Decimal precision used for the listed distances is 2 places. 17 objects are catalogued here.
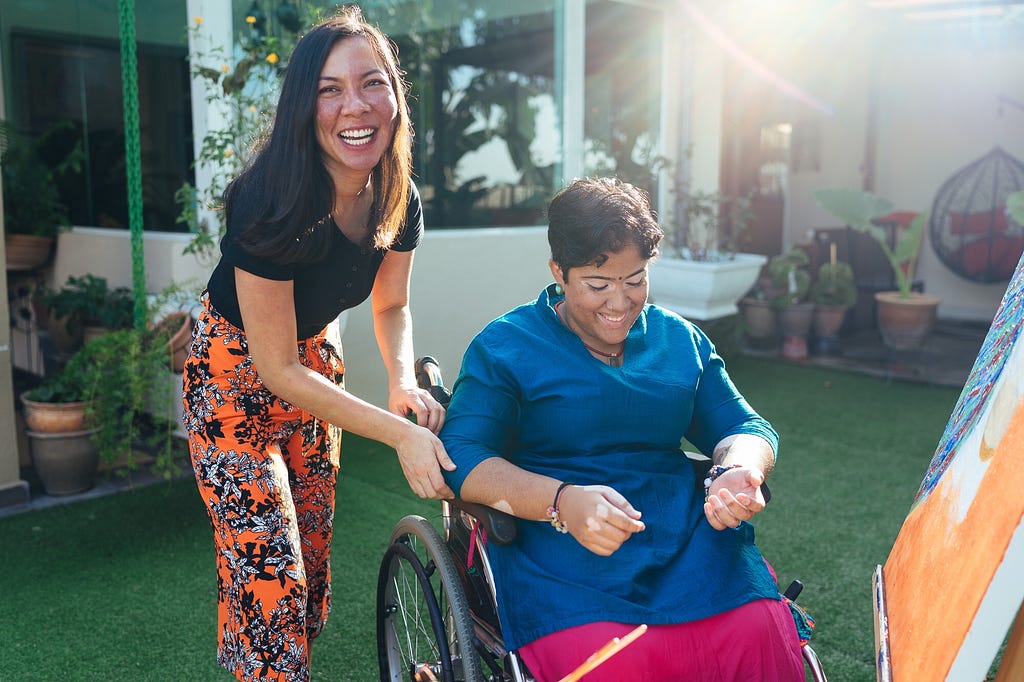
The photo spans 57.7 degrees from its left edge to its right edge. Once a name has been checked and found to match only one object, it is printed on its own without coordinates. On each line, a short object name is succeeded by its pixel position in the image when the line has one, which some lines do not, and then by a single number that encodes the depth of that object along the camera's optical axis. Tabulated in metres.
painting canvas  0.97
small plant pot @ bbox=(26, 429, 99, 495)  3.82
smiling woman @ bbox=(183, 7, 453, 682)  1.75
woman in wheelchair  1.59
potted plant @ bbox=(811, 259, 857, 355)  6.75
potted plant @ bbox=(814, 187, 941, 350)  6.34
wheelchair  1.67
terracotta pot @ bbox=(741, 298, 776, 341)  6.81
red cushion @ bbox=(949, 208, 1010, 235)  7.87
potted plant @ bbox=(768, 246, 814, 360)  6.65
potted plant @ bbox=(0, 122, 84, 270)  5.27
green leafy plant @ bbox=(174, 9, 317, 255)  4.02
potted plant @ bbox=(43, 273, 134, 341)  4.64
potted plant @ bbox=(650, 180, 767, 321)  6.10
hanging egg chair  7.91
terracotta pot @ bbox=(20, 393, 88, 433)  3.79
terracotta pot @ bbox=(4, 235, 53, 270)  5.27
